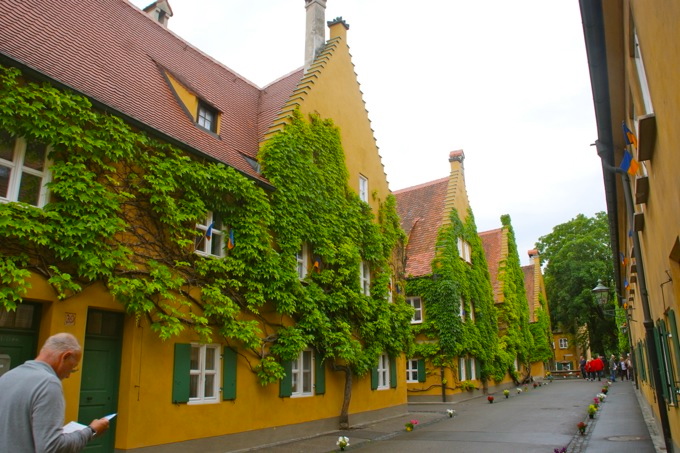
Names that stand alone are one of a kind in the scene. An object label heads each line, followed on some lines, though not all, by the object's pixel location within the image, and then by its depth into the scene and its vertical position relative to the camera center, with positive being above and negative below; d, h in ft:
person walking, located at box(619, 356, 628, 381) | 138.82 -3.79
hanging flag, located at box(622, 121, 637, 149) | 22.66 +9.00
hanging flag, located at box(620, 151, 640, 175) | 25.04 +8.67
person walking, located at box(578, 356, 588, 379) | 149.95 -3.92
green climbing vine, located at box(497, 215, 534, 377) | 112.06 +9.18
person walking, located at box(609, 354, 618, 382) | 134.72 -3.66
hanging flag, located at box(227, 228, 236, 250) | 40.50 +8.69
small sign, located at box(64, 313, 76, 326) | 29.53 +2.34
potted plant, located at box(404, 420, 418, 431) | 50.14 -6.26
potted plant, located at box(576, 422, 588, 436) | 44.57 -5.90
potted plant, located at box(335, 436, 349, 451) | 39.09 -6.01
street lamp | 60.18 +6.70
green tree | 165.07 +22.49
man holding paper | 11.10 -1.05
